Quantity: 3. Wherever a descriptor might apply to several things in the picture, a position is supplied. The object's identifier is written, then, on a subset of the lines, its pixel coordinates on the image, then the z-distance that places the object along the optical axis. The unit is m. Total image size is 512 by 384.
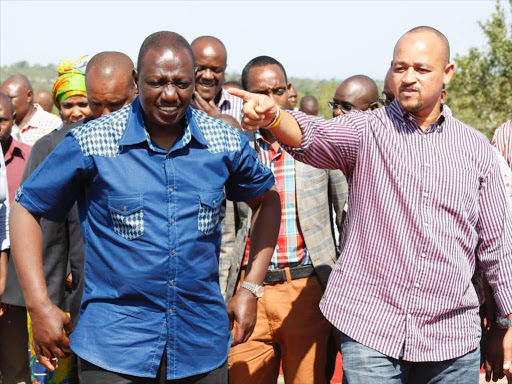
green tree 20.62
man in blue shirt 3.21
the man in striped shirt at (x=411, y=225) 3.74
